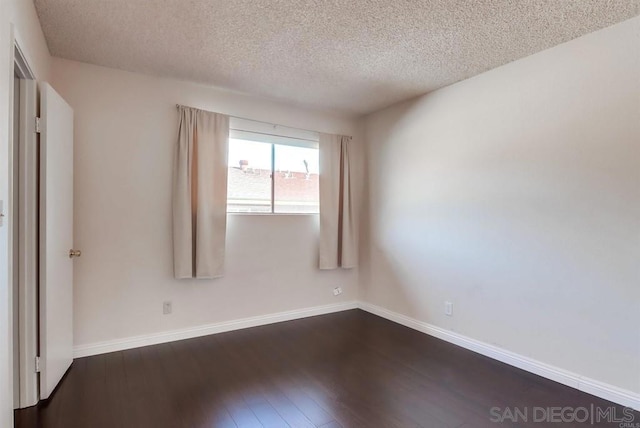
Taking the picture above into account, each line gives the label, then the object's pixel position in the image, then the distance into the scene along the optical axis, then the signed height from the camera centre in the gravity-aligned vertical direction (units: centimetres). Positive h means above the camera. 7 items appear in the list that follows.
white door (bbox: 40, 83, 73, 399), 205 -17
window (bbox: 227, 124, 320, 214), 353 +46
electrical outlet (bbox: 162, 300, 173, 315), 308 -90
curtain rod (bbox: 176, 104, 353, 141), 317 +102
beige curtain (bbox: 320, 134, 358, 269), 400 +9
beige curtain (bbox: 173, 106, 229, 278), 306 +19
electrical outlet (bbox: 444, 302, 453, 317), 319 -93
